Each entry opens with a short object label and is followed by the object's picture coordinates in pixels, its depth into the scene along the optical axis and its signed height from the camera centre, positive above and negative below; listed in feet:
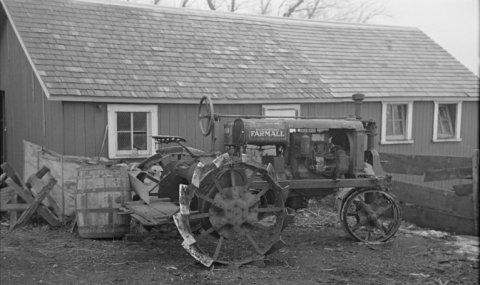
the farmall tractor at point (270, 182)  21.89 -3.00
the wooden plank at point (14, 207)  30.53 -5.27
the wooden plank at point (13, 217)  30.25 -5.82
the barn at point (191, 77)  34.87 +3.11
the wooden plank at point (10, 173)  33.12 -3.63
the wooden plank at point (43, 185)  30.71 -4.15
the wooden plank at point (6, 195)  32.50 -4.84
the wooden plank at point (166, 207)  23.11 -4.13
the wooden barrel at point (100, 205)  26.43 -4.41
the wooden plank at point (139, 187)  24.93 -3.43
